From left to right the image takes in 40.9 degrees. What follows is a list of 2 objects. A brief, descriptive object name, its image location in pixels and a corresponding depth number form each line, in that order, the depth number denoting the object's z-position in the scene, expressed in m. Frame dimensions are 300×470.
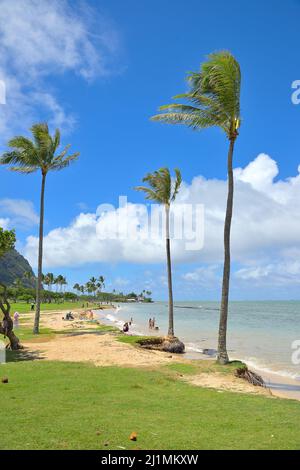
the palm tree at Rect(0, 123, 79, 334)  26.91
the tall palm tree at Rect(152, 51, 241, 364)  16.31
